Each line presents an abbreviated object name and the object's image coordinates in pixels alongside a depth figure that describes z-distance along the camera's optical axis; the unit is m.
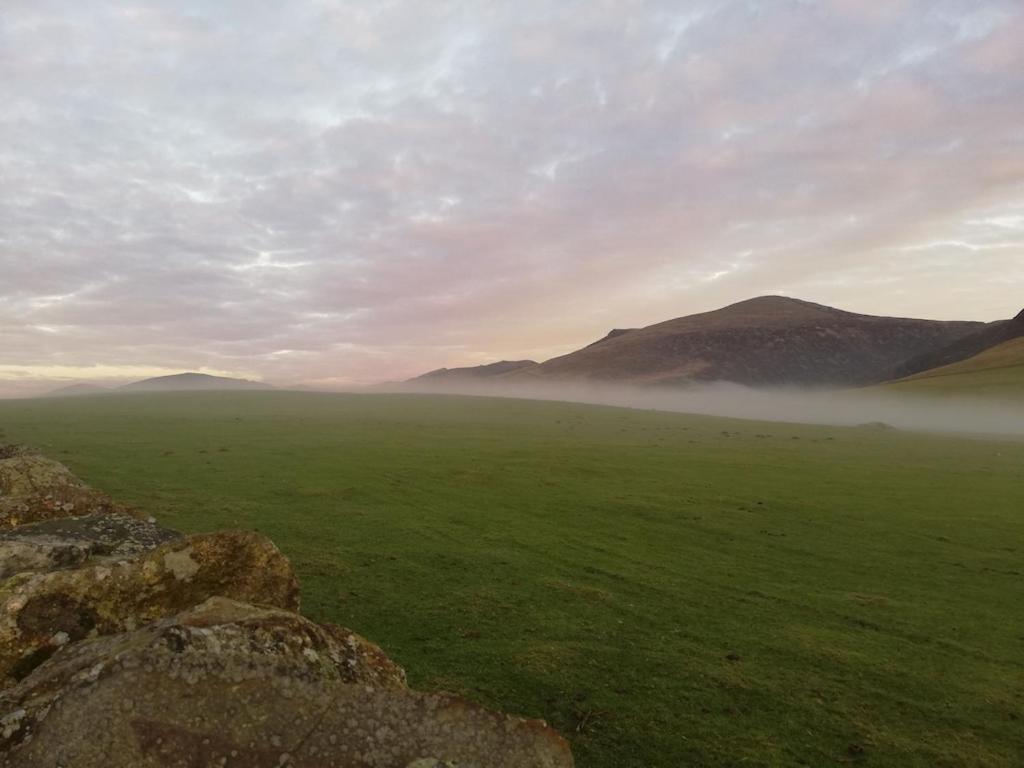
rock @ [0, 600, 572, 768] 4.36
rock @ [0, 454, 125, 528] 10.46
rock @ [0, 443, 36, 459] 18.15
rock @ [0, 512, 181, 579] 7.69
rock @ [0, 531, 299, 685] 6.00
